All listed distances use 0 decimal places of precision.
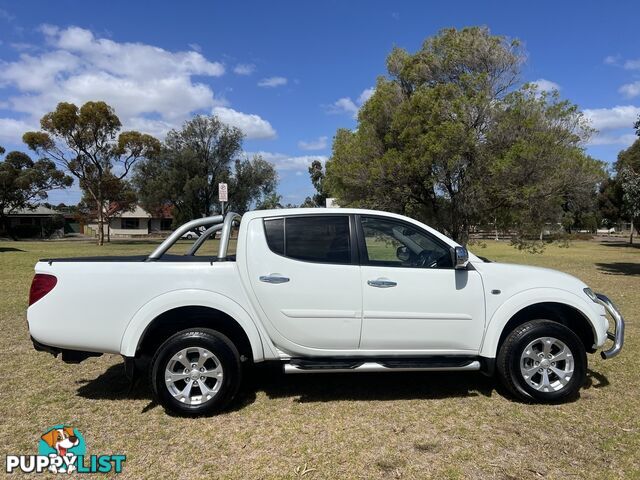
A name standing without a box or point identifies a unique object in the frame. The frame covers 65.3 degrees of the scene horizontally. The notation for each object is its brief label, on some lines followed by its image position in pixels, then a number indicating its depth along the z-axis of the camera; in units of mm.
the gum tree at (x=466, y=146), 12617
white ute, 4320
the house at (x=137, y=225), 71000
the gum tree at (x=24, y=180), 49594
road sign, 12312
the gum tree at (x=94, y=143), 35719
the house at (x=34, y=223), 57812
